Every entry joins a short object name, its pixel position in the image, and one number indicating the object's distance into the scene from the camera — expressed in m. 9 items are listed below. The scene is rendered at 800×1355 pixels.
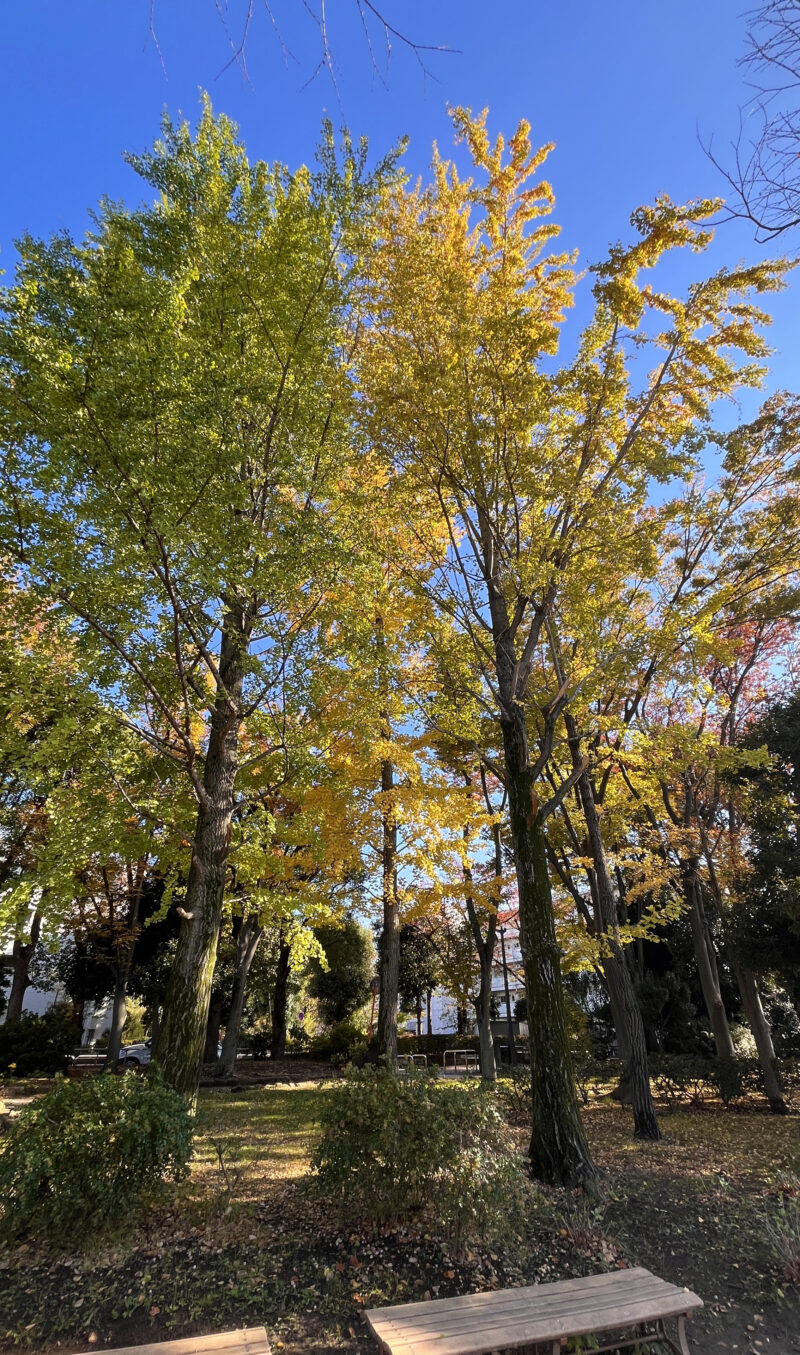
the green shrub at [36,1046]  12.95
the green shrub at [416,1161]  4.13
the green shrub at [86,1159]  3.82
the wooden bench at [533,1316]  2.76
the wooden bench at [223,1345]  2.61
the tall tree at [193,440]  5.14
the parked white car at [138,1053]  18.50
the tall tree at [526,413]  6.43
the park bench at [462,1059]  19.67
